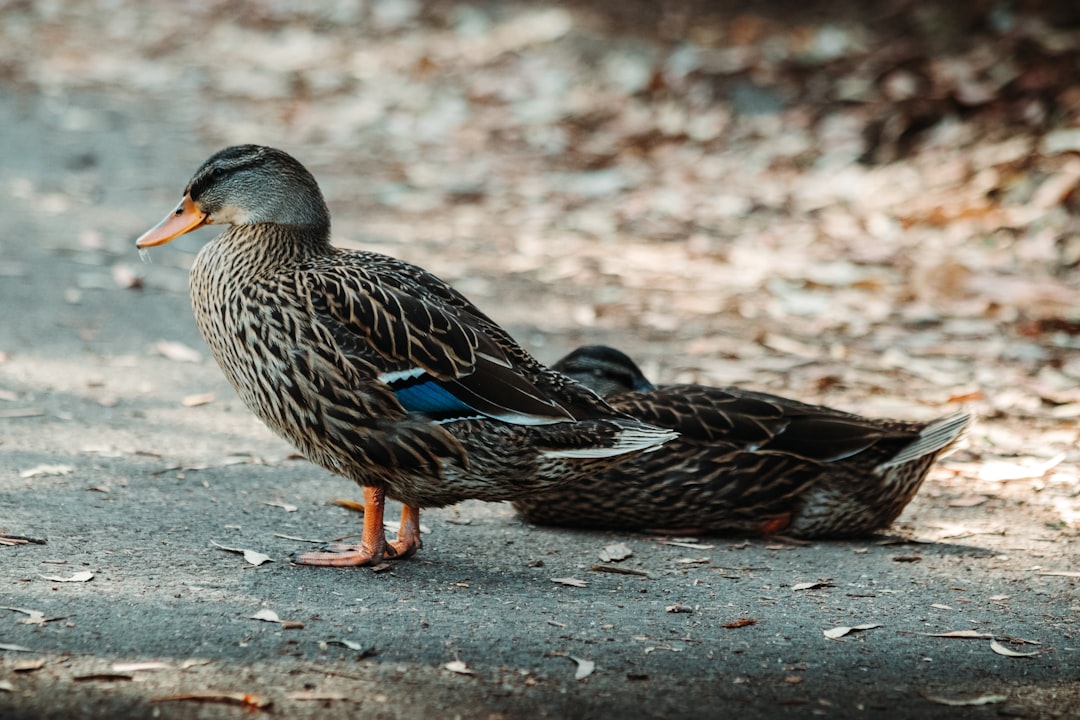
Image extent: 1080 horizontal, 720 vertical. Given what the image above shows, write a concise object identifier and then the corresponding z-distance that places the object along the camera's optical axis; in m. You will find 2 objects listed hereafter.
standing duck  8.50
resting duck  10.13
